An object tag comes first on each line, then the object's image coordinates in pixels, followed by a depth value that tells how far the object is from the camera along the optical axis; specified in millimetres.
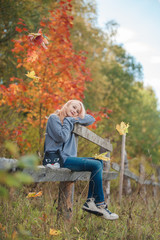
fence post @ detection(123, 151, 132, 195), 6921
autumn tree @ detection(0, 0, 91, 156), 5922
